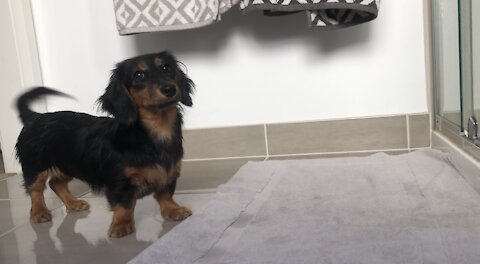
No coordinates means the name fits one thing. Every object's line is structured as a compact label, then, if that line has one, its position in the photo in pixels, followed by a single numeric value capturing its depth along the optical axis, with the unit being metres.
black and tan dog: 1.04
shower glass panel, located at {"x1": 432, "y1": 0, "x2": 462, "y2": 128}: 1.36
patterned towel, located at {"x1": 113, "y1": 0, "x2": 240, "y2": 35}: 1.46
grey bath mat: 0.82
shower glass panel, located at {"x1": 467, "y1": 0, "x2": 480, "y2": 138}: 1.20
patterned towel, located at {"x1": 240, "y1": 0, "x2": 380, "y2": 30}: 1.33
